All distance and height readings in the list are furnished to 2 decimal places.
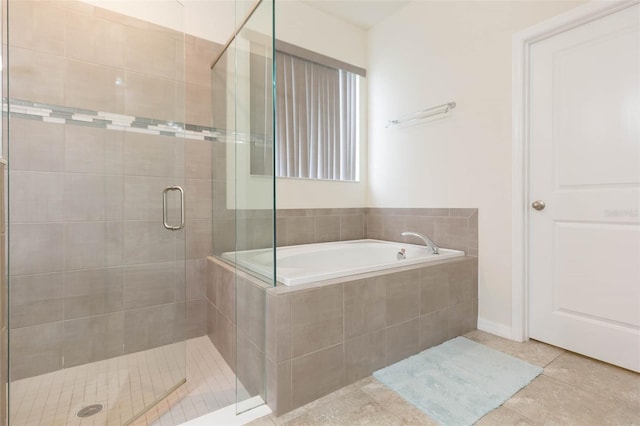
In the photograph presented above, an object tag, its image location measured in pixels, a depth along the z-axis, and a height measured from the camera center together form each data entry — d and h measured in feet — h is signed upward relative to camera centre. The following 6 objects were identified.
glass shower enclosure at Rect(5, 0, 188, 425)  5.17 +0.10
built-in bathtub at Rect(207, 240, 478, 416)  4.32 -1.75
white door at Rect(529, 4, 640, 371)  5.24 +0.46
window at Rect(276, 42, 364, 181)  8.66 +2.85
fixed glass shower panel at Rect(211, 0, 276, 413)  4.72 +0.72
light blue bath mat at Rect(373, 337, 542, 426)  4.25 -2.65
